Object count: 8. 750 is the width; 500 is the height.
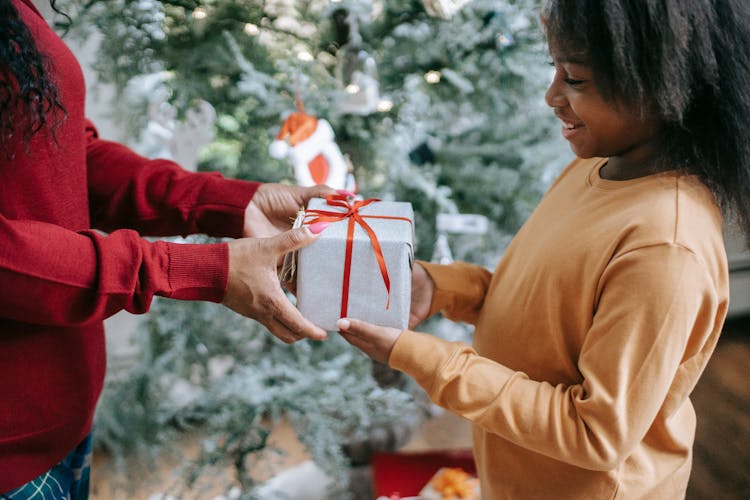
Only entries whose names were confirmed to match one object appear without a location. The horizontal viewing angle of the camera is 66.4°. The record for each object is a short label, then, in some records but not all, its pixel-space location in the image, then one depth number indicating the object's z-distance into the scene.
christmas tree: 1.27
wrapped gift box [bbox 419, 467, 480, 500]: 1.31
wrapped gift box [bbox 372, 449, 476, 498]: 1.40
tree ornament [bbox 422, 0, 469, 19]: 1.20
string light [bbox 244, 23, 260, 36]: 1.29
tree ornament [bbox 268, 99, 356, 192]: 1.19
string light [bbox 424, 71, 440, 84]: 1.35
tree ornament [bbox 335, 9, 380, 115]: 1.25
